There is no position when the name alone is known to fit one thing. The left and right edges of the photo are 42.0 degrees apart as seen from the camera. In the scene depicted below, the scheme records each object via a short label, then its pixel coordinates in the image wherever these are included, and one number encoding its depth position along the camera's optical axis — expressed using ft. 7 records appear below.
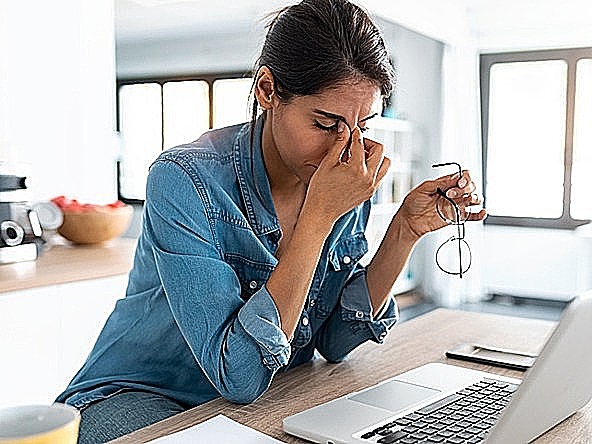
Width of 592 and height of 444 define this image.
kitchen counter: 6.57
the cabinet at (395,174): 17.89
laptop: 2.58
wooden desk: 3.15
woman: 3.42
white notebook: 2.93
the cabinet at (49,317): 6.46
